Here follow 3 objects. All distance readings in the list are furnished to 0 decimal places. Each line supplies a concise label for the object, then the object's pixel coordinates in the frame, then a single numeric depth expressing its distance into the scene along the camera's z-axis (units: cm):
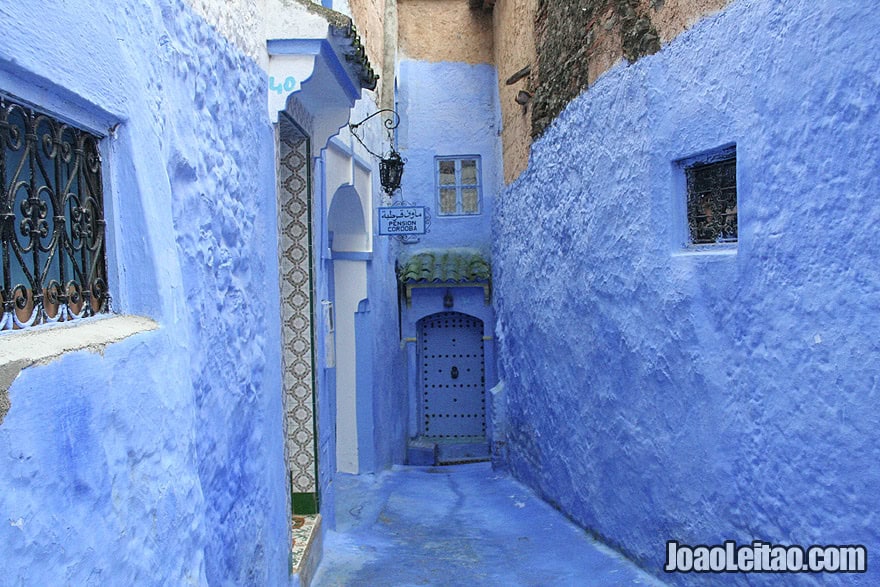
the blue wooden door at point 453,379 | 1247
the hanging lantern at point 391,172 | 917
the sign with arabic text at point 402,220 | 839
